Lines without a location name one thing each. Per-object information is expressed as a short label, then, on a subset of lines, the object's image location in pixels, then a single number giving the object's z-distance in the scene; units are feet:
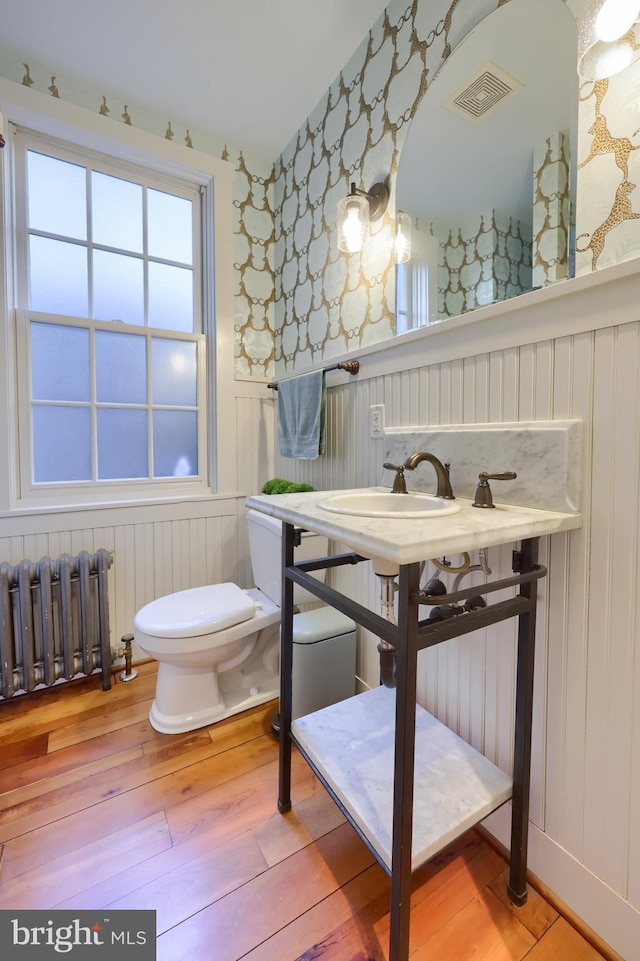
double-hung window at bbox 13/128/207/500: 5.64
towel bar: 4.86
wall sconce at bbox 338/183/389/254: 4.54
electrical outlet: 4.55
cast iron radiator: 5.00
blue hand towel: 5.31
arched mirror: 2.87
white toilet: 4.48
